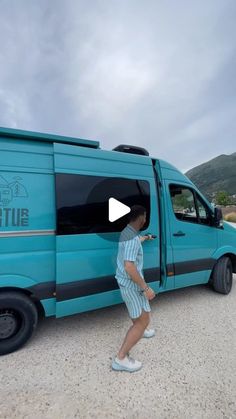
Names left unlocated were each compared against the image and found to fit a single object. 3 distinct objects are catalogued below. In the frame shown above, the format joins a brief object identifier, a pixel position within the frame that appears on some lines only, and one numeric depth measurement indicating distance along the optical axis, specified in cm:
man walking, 223
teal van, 241
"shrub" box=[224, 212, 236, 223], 2410
